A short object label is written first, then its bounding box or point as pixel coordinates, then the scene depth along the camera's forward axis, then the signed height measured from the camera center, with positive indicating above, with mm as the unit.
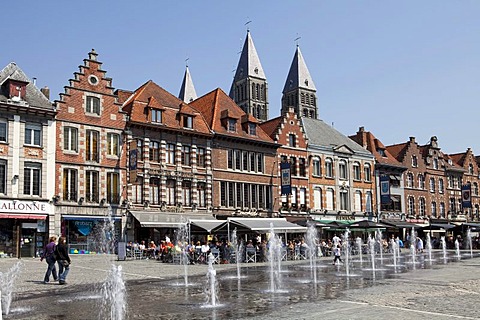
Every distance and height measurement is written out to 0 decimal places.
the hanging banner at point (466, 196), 64062 +2555
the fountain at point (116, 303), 11039 -1859
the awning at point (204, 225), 32475 -148
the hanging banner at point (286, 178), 45594 +3496
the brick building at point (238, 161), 43969 +4942
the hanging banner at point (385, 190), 54500 +2897
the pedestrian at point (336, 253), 28770 -1681
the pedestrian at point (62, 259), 18094 -1116
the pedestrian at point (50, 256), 18709 -1046
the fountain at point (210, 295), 13383 -1969
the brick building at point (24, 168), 33594 +3529
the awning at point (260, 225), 31886 -211
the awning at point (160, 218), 38062 +330
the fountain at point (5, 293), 12859 -1762
